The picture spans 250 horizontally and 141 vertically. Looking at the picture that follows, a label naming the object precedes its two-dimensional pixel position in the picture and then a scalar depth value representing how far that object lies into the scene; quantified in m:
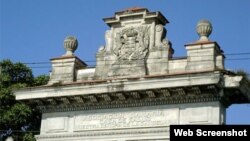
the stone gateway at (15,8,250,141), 22.22
